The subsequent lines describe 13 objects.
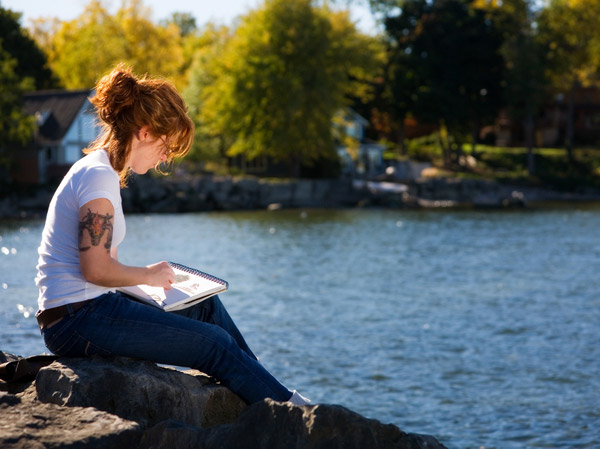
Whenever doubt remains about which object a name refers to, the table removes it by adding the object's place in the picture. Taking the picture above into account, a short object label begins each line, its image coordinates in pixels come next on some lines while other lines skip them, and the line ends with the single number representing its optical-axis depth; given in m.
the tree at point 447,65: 69.38
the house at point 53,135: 54.84
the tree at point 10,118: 49.56
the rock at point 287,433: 4.19
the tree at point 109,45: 69.88
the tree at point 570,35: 69.69
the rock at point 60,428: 4.05
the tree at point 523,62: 67.75
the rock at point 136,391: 4.56
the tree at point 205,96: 60.72
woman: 4.58
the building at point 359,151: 63.75
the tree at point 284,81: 58.12
